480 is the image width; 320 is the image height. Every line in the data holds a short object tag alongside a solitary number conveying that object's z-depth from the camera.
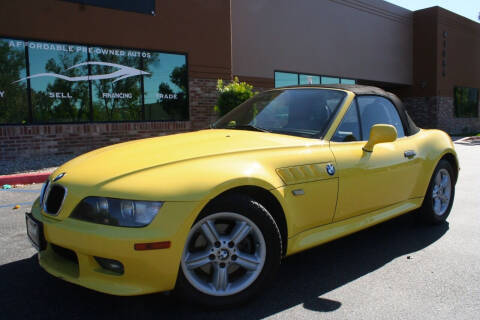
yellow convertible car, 2.31
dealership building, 9.85
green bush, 11.62
